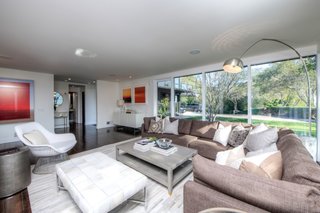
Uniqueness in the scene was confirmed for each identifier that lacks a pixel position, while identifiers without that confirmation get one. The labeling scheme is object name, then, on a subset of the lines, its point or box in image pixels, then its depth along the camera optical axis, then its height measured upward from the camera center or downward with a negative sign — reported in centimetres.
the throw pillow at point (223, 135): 302 -64
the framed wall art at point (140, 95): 671 +51
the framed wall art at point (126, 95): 749 +56
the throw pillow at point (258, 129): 262 -45
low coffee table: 212 -108
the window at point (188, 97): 487 +31
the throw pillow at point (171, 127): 398 -61
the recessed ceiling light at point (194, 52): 319 +122
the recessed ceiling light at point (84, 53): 314 +122
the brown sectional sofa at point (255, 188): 77 -52
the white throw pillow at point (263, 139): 226 -56
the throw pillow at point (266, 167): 108 -49
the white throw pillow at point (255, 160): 120 -47
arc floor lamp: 221 +62
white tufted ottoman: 133 -84
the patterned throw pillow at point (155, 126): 417 -63
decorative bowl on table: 269 -73
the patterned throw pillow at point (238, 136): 282 -62
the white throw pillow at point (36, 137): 270 -61
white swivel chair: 260 -75
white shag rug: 175 -125
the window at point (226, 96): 394 +25
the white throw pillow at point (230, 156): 152 -55
